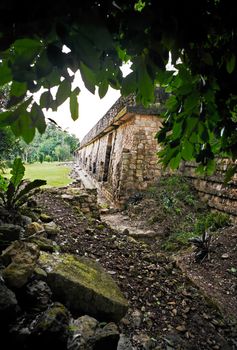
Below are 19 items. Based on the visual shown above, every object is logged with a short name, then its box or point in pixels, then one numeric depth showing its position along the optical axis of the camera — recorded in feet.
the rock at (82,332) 6.39
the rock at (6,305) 5.80
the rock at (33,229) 11.15
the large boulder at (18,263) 6.93
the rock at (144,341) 8.23
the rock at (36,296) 6.87
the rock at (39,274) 7.79
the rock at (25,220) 12.11
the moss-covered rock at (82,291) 8.05
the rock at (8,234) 8.66
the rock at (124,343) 7.75
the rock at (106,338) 6.89
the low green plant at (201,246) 16.28
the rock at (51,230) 12.51
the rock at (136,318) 9.15
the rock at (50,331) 5.78
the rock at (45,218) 14.42
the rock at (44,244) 10.23
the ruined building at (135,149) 29.37
